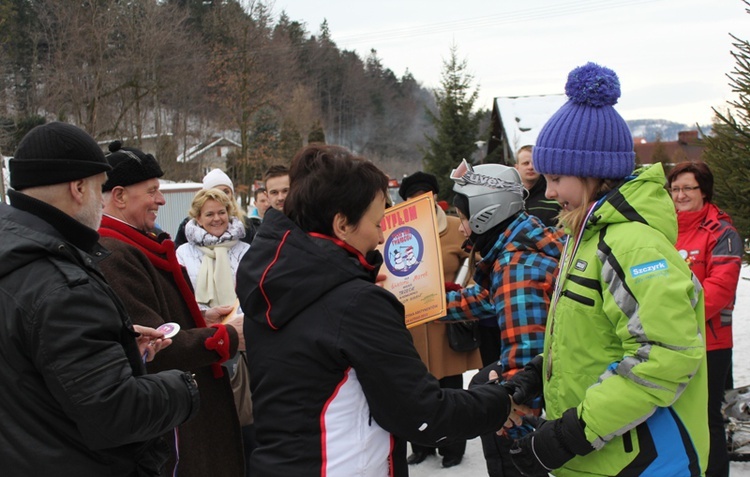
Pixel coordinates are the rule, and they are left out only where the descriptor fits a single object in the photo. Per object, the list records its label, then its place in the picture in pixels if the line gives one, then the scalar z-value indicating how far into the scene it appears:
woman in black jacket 2.00
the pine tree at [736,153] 5.38
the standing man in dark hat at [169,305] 2.85
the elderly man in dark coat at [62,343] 1.90
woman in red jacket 4.21
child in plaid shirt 2.95
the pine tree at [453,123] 21.59
